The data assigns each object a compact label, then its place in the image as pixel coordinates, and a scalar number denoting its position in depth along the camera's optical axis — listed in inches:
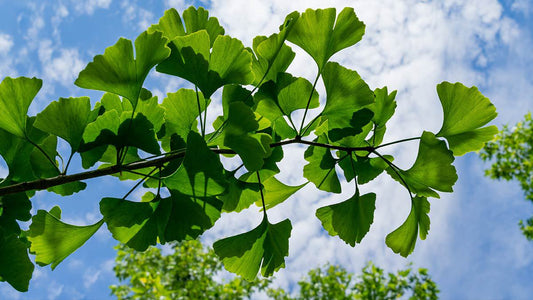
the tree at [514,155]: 275.7
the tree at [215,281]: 224.2
